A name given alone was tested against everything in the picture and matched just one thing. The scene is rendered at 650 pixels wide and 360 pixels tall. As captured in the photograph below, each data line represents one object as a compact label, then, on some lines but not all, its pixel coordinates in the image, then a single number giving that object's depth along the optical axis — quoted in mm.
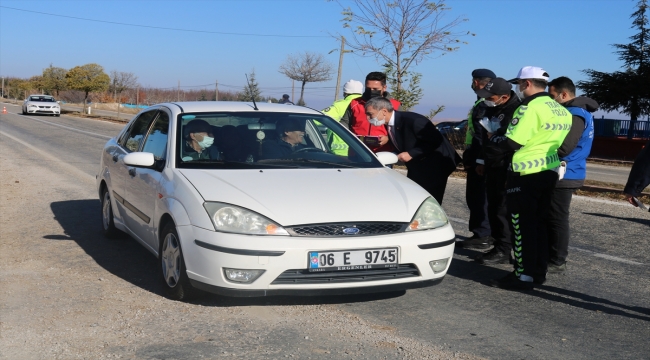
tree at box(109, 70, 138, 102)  75000
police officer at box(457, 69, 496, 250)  7102
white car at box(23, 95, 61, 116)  46531
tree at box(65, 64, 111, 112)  53844
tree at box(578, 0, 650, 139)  42188
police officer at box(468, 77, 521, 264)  5945
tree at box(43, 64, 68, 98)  67744
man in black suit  6828
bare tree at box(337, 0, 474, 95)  21047
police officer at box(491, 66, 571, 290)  5344
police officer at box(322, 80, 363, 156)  6121
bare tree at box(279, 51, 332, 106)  48656
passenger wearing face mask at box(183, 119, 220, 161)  5473
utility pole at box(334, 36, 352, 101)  40162
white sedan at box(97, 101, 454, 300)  4473
